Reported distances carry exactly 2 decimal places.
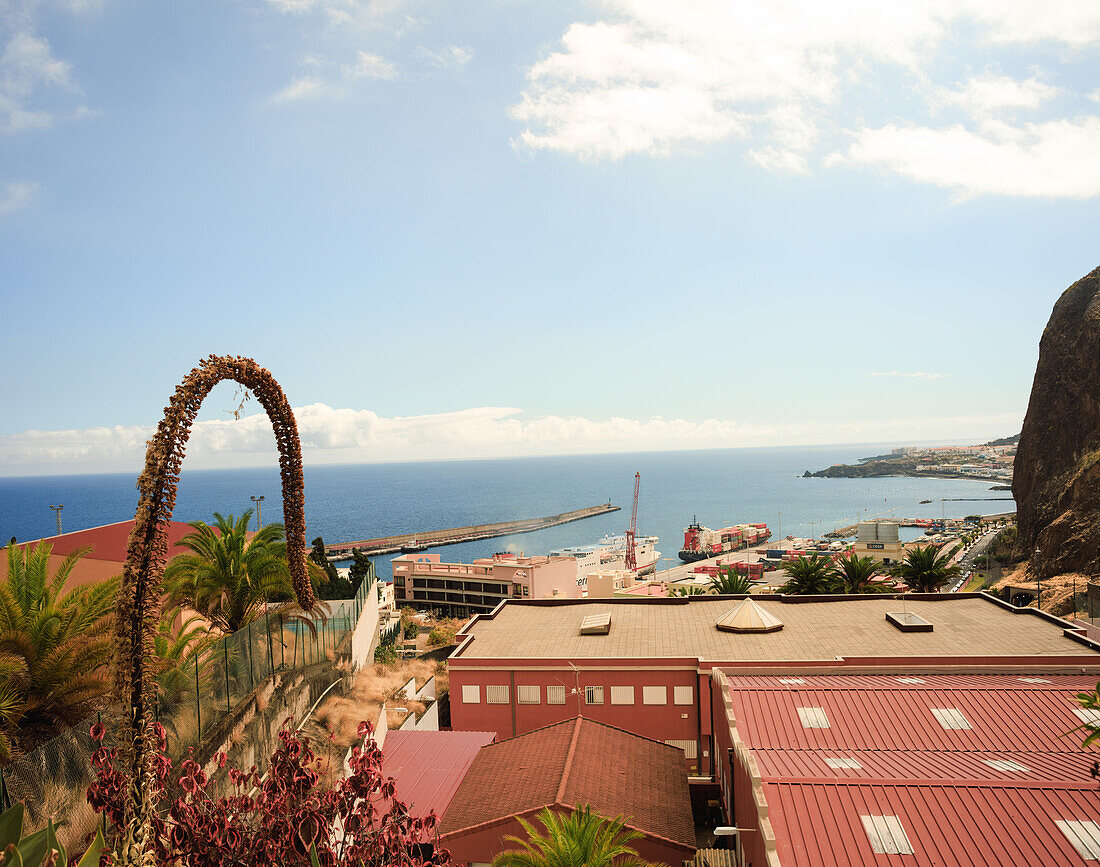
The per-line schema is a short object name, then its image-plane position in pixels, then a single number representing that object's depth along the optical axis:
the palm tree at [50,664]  11.98
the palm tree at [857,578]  39.47
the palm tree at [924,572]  42.91
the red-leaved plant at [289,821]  5.79
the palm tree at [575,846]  13.15
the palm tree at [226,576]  20.89
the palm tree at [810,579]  39.50
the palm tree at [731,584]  39.50
